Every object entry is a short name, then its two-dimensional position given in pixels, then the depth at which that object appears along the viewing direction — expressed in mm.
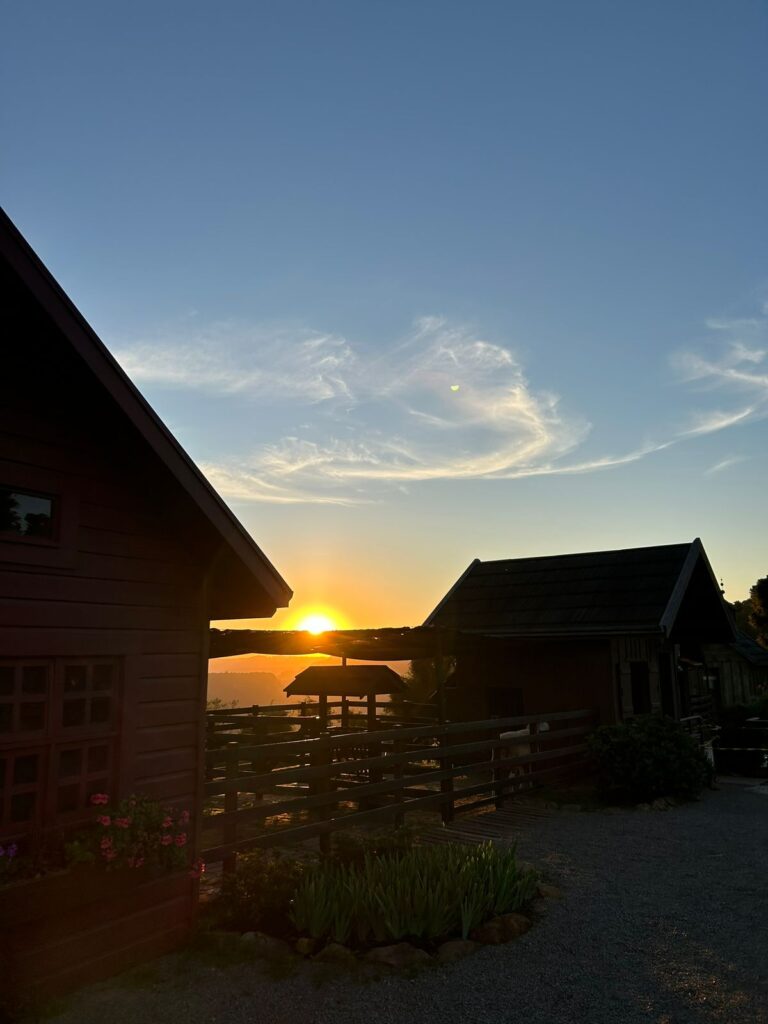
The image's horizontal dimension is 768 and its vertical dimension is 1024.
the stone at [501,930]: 6656
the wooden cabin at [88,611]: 5859
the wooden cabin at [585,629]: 17016
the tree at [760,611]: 47375
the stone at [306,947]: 6336
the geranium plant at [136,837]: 6008
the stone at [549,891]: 8023
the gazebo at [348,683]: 13508
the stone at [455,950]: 6277
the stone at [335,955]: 6188
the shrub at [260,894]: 6871
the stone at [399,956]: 6144
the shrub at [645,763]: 13562
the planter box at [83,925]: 5422
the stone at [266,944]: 6371
